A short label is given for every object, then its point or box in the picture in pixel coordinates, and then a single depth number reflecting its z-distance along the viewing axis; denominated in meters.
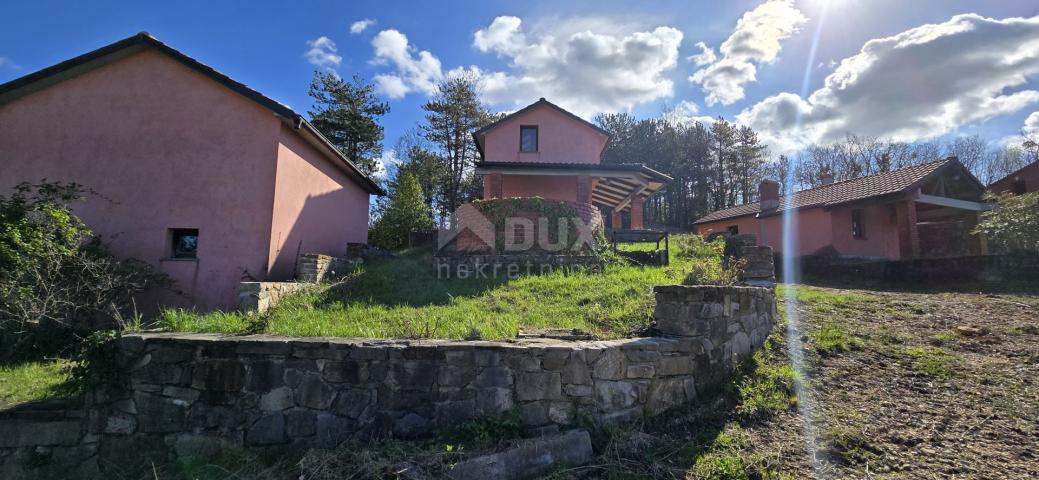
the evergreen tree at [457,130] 25.86
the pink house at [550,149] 15.16
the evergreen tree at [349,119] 23.36
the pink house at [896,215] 14.00
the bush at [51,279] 5.70
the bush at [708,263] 5.39
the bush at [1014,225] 9.89
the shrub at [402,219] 16.42
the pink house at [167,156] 8.41
